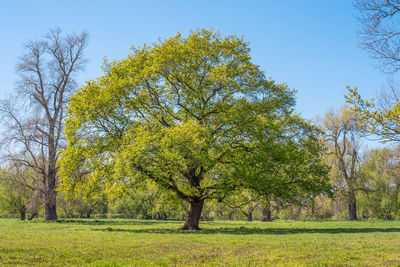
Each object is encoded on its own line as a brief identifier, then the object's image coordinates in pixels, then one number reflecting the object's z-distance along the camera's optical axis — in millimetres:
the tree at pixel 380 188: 43906
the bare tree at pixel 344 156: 40719
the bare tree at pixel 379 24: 11430
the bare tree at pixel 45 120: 33281
